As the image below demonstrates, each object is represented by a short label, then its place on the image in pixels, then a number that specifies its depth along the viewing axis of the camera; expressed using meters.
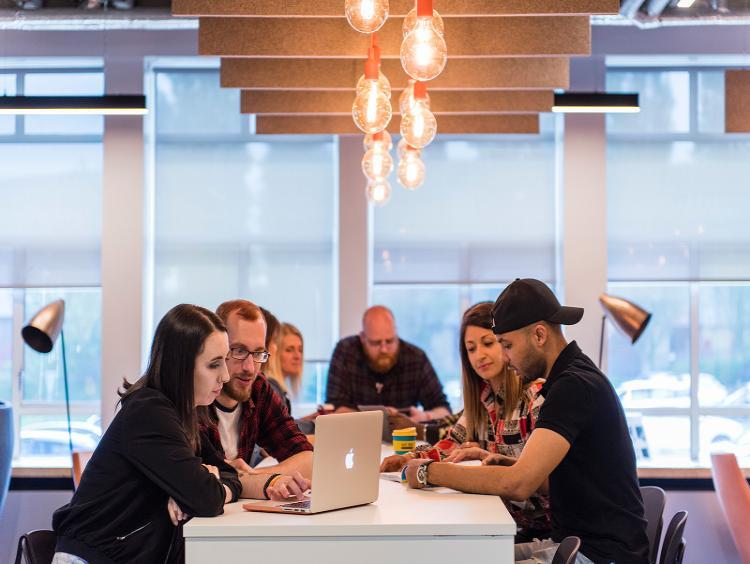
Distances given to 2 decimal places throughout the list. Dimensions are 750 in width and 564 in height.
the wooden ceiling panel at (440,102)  6.57
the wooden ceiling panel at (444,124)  7.33
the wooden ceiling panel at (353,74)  5.86
